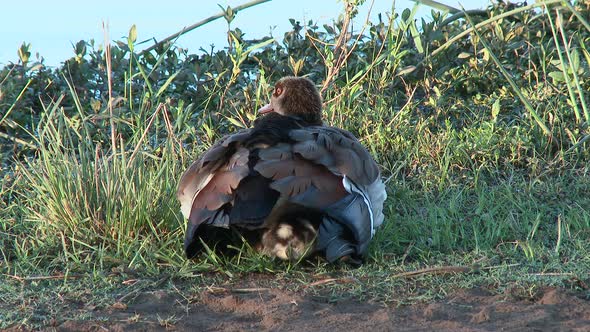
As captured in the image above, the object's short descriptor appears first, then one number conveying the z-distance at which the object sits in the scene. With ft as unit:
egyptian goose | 32.07
